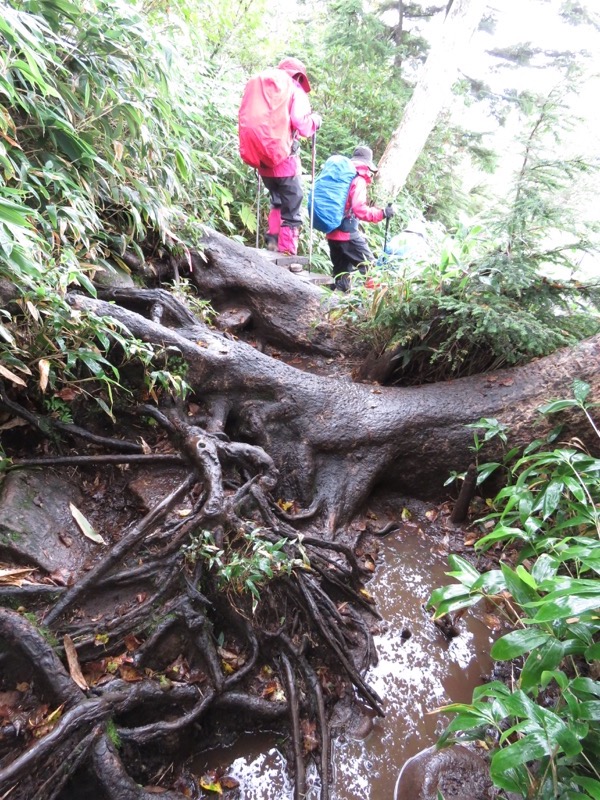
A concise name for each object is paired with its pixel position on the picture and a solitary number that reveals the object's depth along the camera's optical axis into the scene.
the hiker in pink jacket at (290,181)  5.84
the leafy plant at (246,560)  2.56
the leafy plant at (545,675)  1.47
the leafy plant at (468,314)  3.76
